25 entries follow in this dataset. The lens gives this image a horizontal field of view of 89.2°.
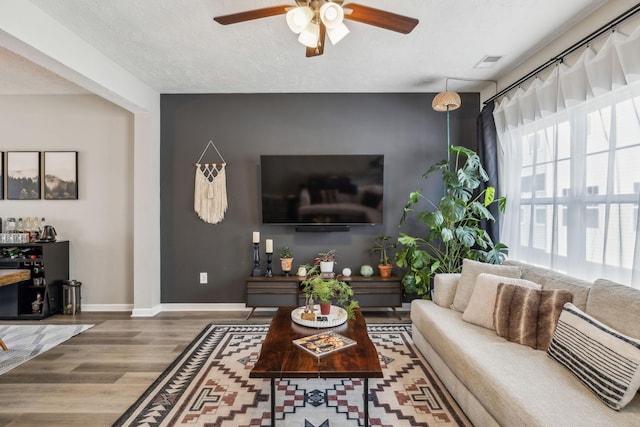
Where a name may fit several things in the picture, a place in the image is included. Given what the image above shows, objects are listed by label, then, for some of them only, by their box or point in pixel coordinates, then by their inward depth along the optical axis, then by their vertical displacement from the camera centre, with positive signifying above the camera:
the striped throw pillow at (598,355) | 1.37 -0.69
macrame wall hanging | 3.92 +0.09
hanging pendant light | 3.30 +1.09
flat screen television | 3.77 +0.20
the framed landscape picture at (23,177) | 3.98 +0.30
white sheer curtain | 2.02 +0.33
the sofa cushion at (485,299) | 2.27 -0.66
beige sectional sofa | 1.35 -0.84
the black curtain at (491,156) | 3.47 +0.55
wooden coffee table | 1.62 -0.83
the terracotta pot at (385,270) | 3.77 -0.74
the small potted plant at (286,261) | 3.79 -0.66
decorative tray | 2.23 -0.81
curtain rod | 1.98 +1.18
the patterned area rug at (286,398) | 1.89 -1.24
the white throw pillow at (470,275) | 2.57 -0.56
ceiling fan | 1.68 +1.03
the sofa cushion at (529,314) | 1.96 -0.67
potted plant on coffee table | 2.23 -0.61
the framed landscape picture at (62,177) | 3.98 +0.31
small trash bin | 3.82 -1.13
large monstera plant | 3.21 -0.25
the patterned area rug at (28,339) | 2.70 -1.30
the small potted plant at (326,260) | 3.71 -0.64
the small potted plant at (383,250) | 3.78 -0.54
